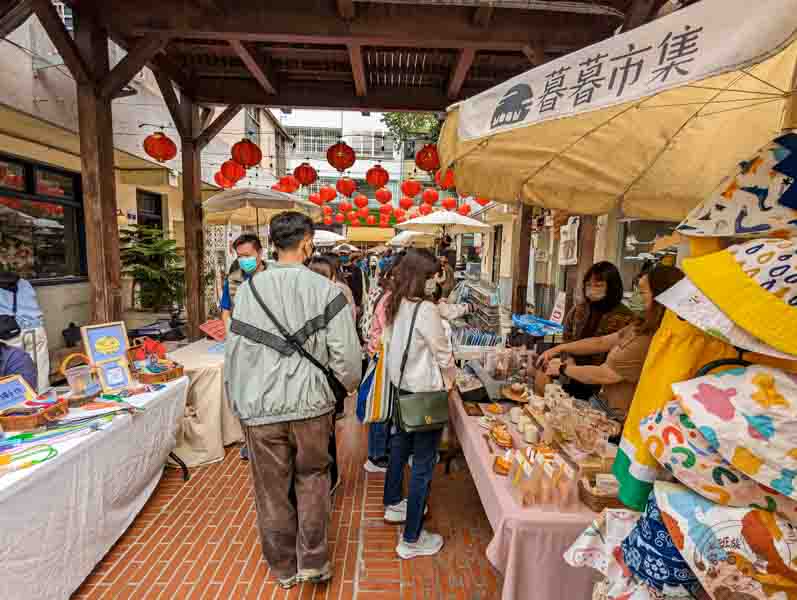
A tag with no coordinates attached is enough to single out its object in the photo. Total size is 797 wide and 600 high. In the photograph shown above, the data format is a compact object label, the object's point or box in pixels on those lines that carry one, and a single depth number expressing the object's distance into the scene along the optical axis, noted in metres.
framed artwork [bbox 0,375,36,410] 2.35
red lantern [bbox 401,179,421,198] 10.21
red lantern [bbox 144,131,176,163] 5.54
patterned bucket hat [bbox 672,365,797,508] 0.86
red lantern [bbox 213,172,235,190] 7.06
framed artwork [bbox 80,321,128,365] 2.93
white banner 1.00
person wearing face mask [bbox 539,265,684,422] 2.09
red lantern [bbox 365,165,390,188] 7.48
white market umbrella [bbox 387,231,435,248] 13.11
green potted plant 7.58
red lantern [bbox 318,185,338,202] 12.53
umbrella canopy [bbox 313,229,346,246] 13.37
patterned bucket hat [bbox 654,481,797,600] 0.88
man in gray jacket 2.20
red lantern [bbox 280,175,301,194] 9.34
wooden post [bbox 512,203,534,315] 6.02
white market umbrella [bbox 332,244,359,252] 18.64
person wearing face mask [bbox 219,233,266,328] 4.12
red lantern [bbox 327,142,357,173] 6.34
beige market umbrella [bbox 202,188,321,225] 5.34
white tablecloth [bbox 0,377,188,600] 1.86
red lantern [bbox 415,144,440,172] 6.13
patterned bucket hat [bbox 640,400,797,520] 0.93
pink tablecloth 1.71
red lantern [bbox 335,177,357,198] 9.80
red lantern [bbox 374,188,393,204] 11.53
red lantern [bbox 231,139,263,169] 5.95
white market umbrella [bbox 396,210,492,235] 7.32
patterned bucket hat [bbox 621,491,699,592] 1.06
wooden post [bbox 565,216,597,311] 4.88
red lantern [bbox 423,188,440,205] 12.61
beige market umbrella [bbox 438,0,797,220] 1.10
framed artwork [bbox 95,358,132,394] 2.93
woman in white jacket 2.54
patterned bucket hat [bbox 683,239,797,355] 0.89
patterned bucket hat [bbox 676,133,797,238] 1.17
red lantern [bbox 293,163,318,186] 7.24
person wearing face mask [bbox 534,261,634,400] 3.18
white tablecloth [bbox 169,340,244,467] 3.80
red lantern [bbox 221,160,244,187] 6.73
